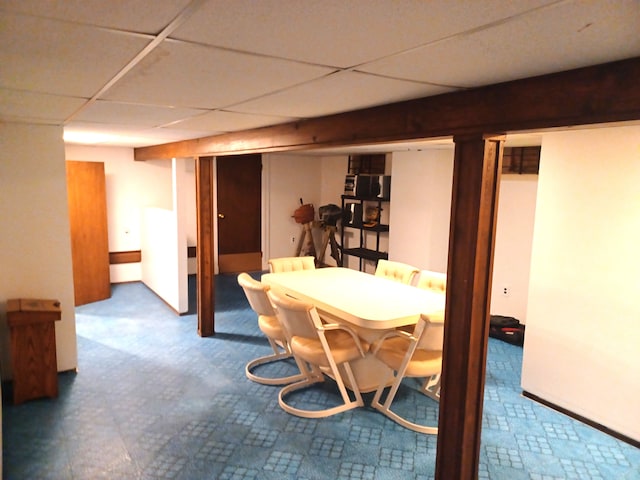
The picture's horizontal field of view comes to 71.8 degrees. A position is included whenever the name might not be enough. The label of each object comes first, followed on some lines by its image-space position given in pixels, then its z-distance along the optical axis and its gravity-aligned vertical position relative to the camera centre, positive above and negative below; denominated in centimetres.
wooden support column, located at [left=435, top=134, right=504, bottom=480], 189 -46
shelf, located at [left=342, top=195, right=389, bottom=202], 648 -6
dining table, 308 -83
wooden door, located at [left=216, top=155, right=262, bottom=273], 762 -35
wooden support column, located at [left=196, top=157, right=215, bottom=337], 470 -66
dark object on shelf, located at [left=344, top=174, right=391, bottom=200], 643 +13
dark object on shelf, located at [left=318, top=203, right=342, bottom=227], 762 -34
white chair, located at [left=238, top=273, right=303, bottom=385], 359 -107
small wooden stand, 324 -120
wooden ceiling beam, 139 +35
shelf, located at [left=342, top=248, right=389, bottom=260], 651 -89
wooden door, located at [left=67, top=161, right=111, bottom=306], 574 -54
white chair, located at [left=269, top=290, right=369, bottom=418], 306 -109
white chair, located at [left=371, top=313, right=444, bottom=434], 287 -113
